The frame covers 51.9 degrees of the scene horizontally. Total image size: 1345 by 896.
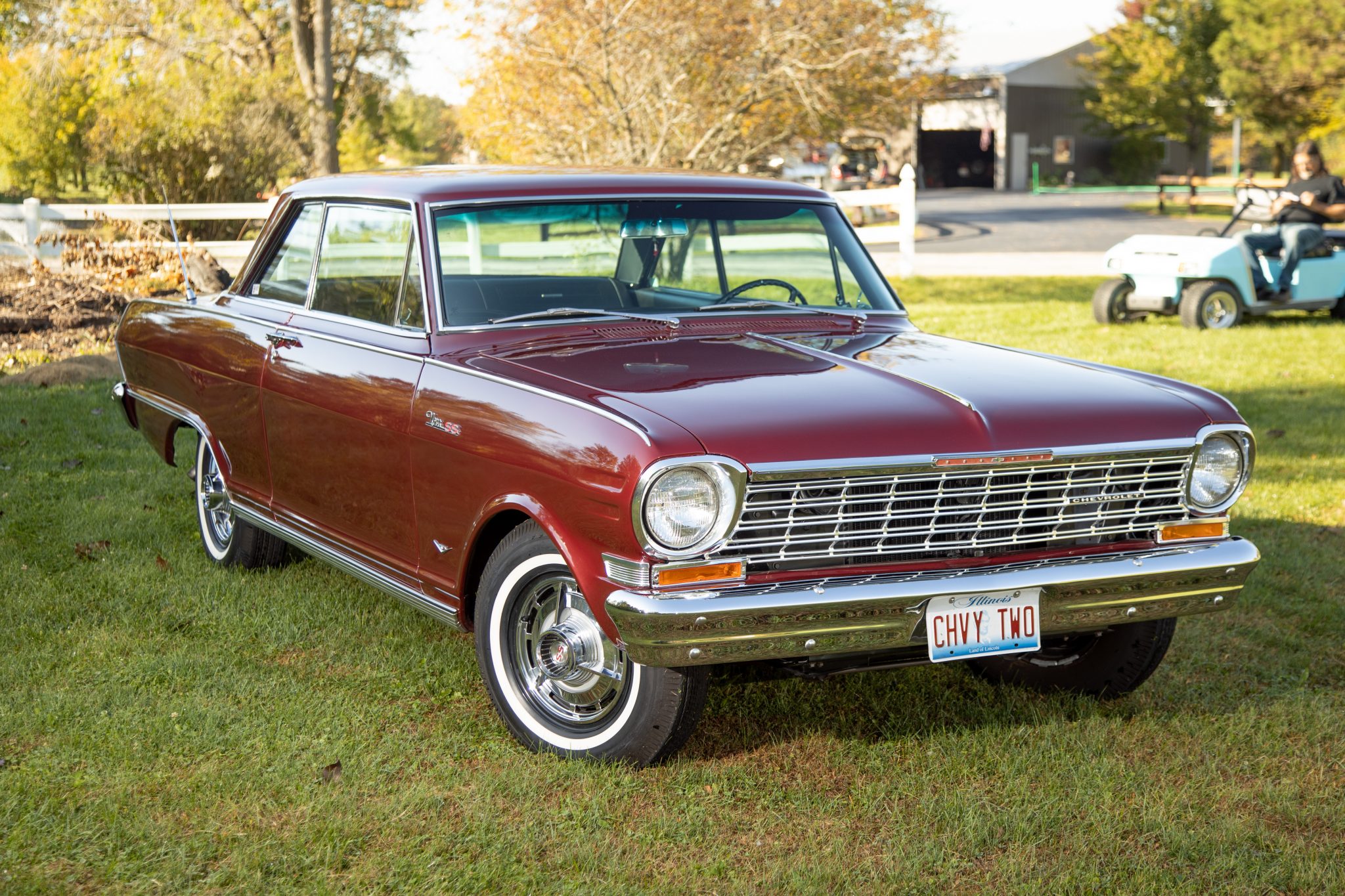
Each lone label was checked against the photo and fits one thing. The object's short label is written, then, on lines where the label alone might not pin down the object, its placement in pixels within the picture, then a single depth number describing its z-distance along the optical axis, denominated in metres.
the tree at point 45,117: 25.91
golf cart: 13.80
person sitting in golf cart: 14.04
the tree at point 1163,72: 48.66
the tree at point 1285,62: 39.56
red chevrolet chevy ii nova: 3.47
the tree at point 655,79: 18.39
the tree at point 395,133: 38.38
